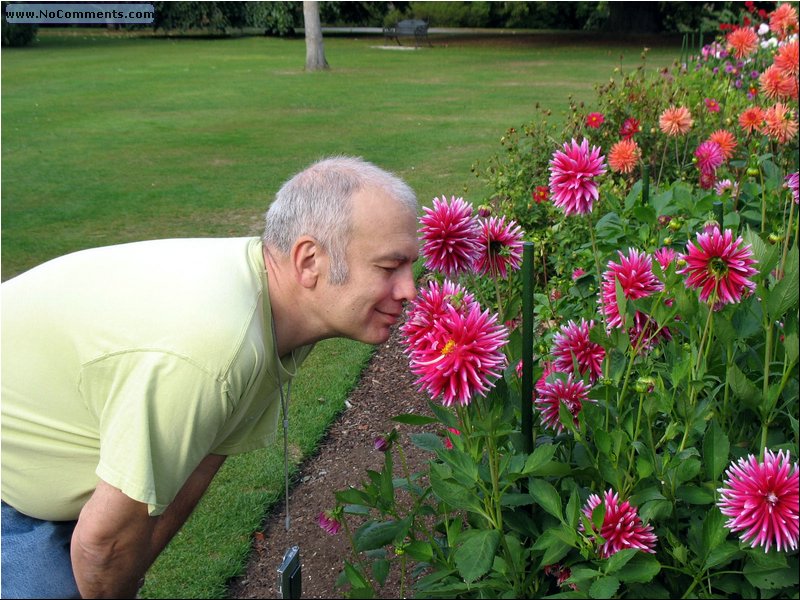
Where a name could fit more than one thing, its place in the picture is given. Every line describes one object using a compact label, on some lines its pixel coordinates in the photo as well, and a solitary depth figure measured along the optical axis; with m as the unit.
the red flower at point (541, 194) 4.36
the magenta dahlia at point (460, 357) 1.45
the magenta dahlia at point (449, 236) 1.72
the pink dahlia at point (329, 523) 2.06
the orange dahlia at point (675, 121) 3.91
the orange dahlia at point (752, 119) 3.28
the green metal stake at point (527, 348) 1.74
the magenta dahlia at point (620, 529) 1.56
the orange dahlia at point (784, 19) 3.46
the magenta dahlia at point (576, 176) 1.80
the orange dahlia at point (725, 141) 3.48
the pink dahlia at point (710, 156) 3.43
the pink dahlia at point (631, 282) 1.79
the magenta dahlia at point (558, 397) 1.80
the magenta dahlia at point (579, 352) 1.85
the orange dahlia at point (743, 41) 4.14
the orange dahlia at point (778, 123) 3.05
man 1.77
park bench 30.22
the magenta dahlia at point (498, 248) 1.83
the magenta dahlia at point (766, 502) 1.39
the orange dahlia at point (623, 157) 3.50
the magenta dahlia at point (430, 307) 1.54
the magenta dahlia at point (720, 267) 1.53
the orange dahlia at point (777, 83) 3.17
